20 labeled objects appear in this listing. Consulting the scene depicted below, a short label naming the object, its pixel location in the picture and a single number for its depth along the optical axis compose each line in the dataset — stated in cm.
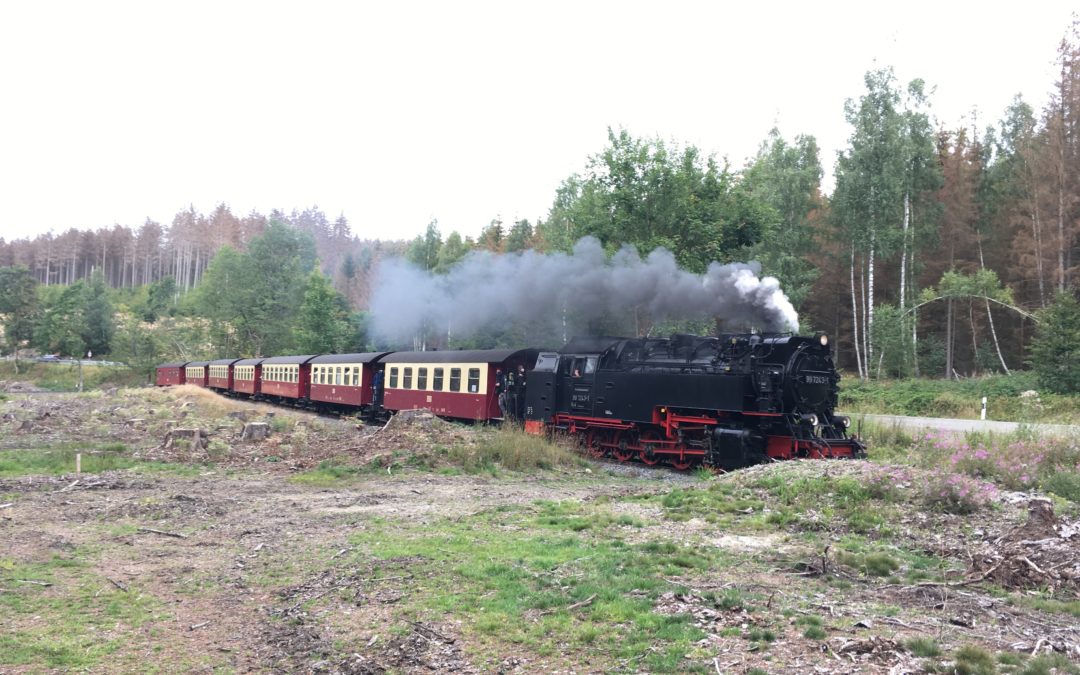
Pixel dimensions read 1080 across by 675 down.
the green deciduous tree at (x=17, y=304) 7888
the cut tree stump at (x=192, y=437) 1741
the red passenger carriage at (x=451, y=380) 2222
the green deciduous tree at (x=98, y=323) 8200
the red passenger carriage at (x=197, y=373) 4862
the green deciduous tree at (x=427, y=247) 5453
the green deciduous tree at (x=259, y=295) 6775
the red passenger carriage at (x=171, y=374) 5369
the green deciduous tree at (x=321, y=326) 5462
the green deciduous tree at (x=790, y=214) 3752
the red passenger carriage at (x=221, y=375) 4510
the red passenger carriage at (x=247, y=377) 4119
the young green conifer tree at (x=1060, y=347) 2498
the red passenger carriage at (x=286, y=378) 3506
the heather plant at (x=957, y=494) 946
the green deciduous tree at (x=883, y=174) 3497
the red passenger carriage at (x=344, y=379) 2872
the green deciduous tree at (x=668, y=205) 2811
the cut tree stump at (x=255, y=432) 1964
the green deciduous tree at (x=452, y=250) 5025
